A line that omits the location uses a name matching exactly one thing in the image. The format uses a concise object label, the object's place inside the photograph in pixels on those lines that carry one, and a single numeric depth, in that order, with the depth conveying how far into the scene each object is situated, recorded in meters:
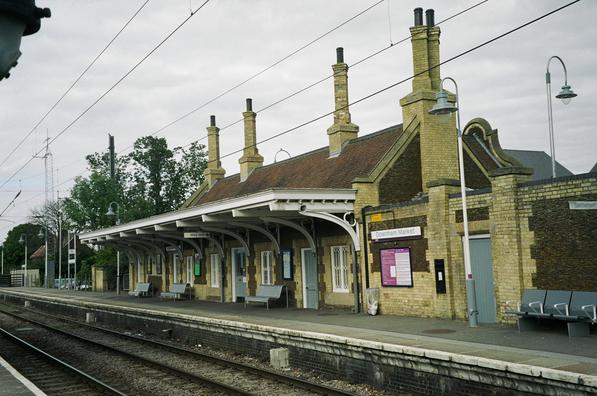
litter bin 15.95
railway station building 12.18
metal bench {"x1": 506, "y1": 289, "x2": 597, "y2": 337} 10.66
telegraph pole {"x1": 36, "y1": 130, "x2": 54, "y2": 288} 50.35
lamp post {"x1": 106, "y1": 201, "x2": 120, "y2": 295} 34.80
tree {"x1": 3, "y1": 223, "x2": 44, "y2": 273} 86.31
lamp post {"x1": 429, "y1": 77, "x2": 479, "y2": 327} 12.60
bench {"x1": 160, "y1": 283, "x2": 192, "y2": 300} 27.19
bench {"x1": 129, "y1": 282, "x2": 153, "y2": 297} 31.28
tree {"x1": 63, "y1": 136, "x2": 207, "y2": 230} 45.75
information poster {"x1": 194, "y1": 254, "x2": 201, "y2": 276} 26.72
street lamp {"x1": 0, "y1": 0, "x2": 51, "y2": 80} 2.11
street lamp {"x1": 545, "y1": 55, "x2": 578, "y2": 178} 15.12
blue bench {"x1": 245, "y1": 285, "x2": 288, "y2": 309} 19.72
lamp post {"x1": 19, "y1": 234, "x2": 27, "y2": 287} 52.03
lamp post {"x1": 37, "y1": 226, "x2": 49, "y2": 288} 80.03
